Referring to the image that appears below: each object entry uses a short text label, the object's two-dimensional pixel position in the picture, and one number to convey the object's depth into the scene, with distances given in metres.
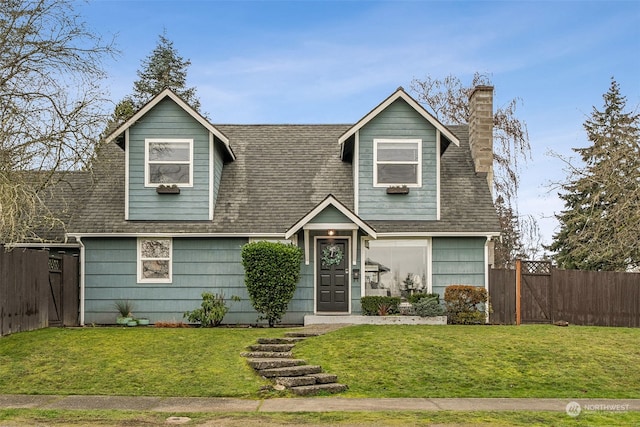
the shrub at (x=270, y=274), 18.42
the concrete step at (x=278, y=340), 15.60
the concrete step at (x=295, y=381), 12.63
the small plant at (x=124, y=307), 19.62
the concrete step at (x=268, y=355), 14.41
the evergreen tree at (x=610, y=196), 21.42
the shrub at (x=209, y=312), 19.00
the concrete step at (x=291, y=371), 13.13
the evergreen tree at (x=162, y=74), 45.72
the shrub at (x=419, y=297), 19.30
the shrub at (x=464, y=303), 19.16
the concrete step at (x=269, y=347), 15.05
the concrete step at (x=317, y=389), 12.32
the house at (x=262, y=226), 19.88
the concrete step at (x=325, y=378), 12.86
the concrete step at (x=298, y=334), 16.45
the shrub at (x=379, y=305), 19.08
